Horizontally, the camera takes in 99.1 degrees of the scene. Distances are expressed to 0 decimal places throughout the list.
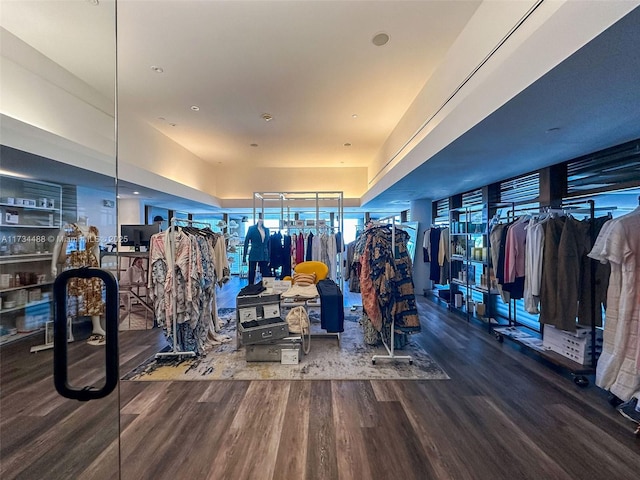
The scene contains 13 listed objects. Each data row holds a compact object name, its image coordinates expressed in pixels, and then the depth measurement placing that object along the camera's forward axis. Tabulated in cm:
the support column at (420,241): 659
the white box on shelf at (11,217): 153
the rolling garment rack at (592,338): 275
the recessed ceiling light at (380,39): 285
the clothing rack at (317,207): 538
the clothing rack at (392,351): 321
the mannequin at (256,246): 517
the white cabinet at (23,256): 154
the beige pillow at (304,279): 400
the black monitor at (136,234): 472
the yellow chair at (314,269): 449
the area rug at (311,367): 296
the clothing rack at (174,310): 333
